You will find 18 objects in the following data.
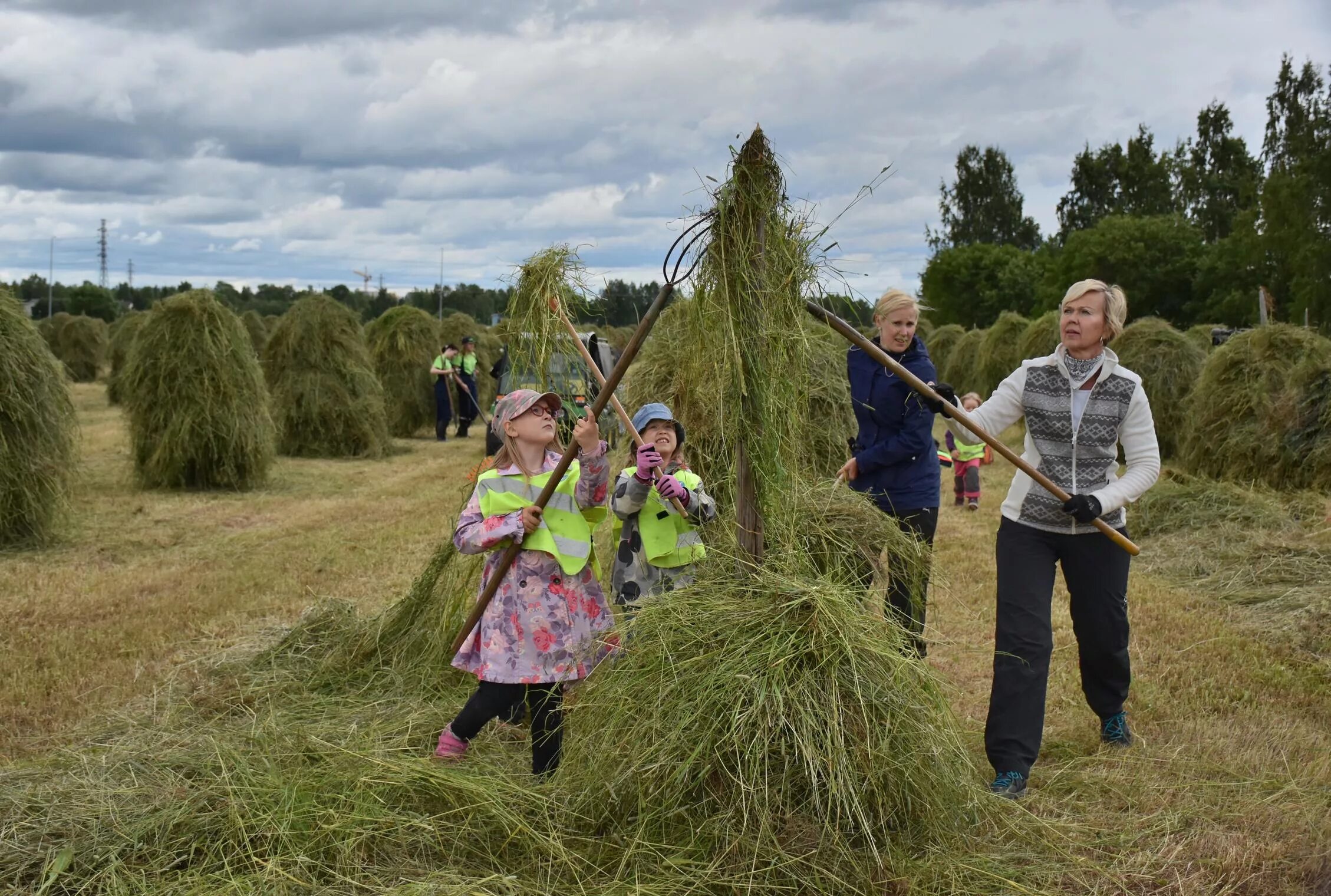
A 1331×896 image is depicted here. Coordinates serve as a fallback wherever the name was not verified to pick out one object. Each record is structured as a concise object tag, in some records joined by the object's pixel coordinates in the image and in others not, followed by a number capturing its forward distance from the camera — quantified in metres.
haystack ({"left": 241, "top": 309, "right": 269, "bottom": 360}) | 36.03
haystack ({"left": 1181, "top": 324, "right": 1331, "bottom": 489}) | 10.27
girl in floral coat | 4.23
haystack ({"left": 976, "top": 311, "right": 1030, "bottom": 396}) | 23.11
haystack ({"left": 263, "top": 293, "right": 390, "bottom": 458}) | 17.47
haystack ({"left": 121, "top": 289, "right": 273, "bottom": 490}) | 12.89
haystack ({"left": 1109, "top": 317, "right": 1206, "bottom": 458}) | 15.28
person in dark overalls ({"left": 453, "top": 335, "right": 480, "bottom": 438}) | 19.89
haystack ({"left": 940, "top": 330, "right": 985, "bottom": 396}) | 26.56
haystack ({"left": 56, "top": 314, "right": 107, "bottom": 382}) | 38.44
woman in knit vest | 4.26
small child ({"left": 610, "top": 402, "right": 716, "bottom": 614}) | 4.62
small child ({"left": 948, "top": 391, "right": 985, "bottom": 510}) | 11.82
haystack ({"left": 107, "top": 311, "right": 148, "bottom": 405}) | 27.47
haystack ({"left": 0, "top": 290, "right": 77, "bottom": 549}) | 9.22
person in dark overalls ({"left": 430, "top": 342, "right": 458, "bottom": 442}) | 20.58
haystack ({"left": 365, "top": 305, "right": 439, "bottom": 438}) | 21.41
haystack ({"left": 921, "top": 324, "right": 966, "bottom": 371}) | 31.55
